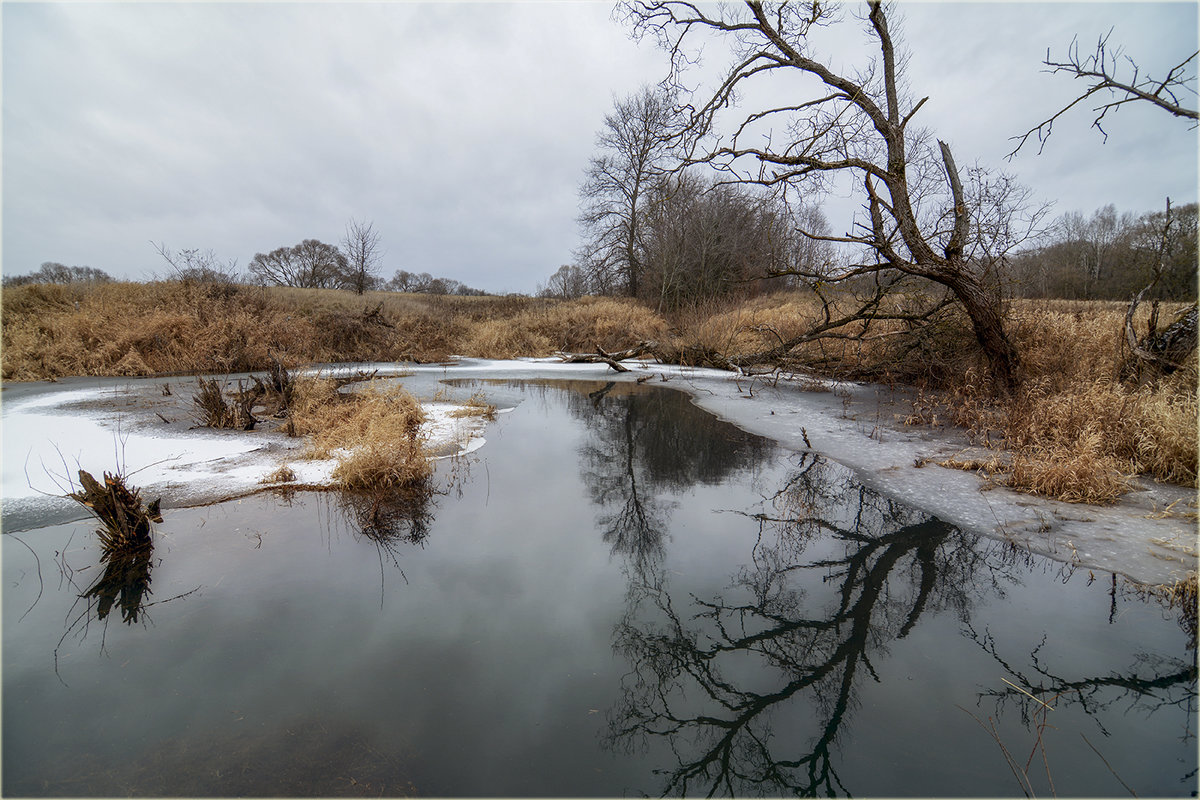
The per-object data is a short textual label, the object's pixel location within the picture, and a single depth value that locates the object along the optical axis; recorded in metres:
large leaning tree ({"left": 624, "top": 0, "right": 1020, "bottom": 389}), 8.25
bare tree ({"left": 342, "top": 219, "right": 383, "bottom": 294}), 32.28
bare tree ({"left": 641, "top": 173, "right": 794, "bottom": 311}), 24.22
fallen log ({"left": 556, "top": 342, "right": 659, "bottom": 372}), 18.45
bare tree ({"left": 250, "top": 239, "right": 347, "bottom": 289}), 49.62
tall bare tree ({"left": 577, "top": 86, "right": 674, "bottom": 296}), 28.67
